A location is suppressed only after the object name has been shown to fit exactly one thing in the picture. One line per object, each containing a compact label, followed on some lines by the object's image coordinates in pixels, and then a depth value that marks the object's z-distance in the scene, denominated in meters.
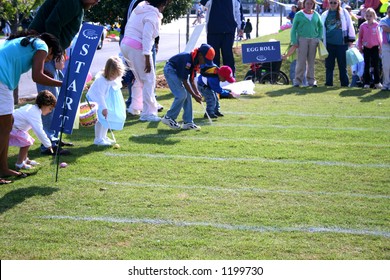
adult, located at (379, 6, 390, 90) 14.93
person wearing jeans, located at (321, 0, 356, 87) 15.89
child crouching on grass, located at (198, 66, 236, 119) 11.59
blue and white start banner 7.68
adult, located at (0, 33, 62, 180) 6.98
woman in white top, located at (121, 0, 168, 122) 10.90
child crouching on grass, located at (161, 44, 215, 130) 10.29
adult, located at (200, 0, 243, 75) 14.73
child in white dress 9.44
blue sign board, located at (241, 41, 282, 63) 16.53
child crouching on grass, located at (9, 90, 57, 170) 7.93
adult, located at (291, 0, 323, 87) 15.69
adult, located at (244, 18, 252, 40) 37.41
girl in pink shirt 15.75
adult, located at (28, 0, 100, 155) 8.31
